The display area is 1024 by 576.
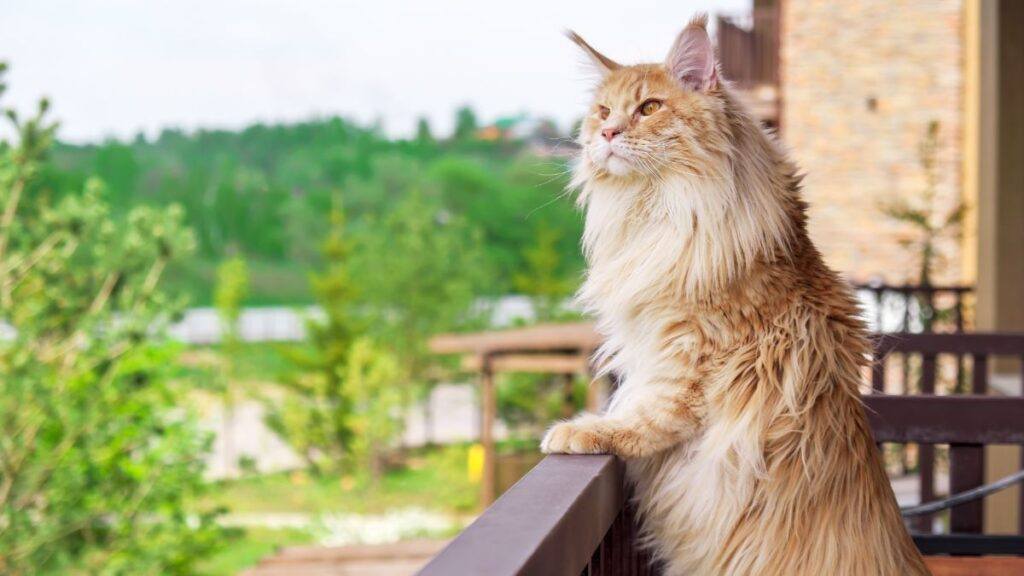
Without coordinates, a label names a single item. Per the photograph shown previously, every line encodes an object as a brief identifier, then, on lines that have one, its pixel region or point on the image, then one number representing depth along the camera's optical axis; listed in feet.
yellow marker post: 56.88
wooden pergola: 34.01
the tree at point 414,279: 64.44
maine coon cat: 4.57
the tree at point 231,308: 64.90
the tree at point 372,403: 57.00
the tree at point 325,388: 60.18
